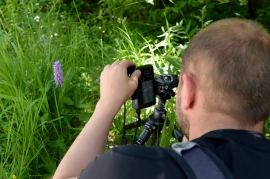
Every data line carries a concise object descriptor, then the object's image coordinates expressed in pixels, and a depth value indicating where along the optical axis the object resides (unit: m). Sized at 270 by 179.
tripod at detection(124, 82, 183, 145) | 1.86
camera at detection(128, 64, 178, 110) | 1.56
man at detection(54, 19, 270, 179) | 0.97
